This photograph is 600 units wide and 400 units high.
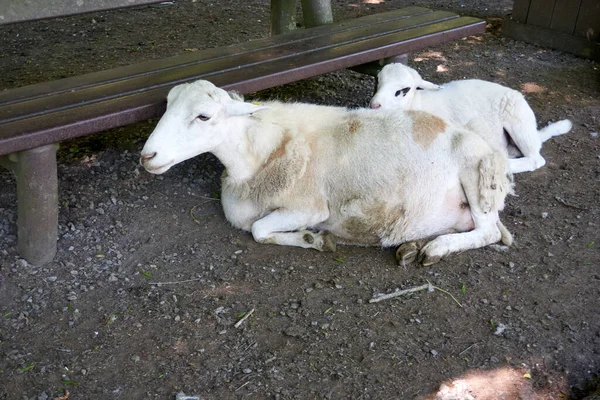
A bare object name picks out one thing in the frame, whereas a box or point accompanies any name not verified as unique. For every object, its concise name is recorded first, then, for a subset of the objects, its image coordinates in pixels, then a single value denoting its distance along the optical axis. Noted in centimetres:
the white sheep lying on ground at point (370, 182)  401
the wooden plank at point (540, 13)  759
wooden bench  349
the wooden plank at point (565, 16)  735
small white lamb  485
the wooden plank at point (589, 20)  715
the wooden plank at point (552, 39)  728
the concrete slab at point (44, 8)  396
